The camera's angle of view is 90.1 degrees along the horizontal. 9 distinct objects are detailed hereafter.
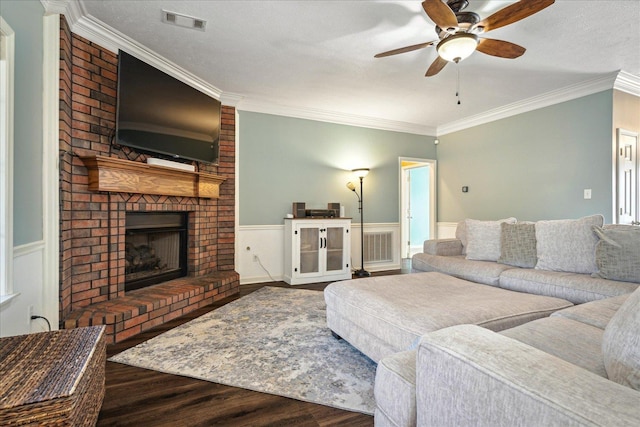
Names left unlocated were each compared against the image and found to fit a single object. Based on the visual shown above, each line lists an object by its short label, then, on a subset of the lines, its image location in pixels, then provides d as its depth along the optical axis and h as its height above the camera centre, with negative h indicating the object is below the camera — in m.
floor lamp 4.70 -0.02
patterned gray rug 1.75 -0.94
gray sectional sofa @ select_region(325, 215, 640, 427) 0.64 -0.42
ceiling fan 1.89 +1.23
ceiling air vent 2.41 +1.50
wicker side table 0.96 -0.55
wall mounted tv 2.64 +0.94
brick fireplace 2.33 -0.03
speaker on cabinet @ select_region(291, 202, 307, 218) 4.41 +0.06
